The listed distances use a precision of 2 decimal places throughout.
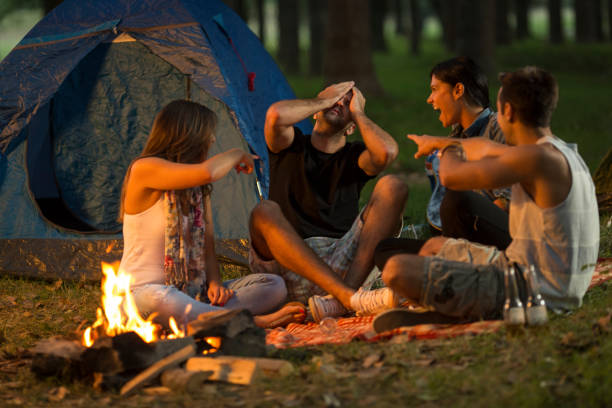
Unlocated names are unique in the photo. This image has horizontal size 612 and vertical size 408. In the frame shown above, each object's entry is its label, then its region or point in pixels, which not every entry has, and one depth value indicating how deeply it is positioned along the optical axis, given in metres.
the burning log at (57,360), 7.06
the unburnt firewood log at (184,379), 6.57
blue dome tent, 11.73
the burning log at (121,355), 6.87
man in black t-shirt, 8.84
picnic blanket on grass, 7.42
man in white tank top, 7.04
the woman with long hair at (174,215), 8.06
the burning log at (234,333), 7.20
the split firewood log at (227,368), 6.68
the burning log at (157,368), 6.68
